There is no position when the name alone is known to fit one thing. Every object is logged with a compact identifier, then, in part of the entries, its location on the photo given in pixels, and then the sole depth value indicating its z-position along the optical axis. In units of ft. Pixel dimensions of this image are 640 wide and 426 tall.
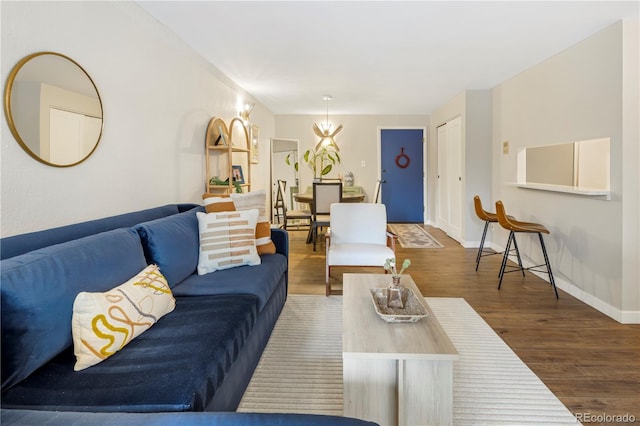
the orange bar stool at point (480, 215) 13.08
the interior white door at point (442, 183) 20.93
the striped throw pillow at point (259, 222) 9.13
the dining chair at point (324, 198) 15.99
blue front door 24.16
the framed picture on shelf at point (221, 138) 12.91
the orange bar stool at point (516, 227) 10.66
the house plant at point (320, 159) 23.75
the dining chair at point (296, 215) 17.56
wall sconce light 16.18
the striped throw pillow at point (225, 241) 7.66
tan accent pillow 8.63
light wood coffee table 4.54
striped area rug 5.46
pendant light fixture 23.56
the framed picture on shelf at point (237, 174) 14.60
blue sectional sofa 3.56
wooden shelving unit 12.21
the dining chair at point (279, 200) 20.59
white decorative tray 5.39
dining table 17.33
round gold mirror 5.29
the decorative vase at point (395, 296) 5.90
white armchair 11.60
